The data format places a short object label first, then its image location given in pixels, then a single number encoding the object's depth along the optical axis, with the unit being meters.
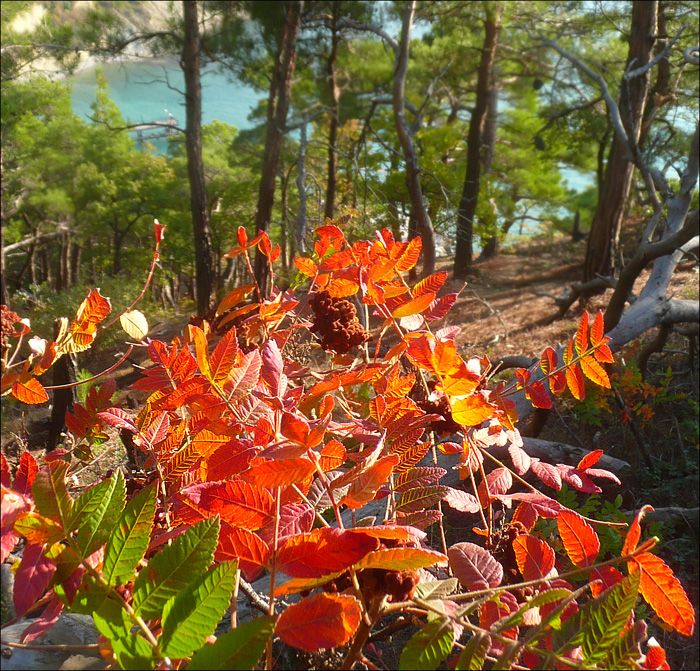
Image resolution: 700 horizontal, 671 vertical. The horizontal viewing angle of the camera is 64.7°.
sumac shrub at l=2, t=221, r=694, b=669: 0.38
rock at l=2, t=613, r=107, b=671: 0.75
